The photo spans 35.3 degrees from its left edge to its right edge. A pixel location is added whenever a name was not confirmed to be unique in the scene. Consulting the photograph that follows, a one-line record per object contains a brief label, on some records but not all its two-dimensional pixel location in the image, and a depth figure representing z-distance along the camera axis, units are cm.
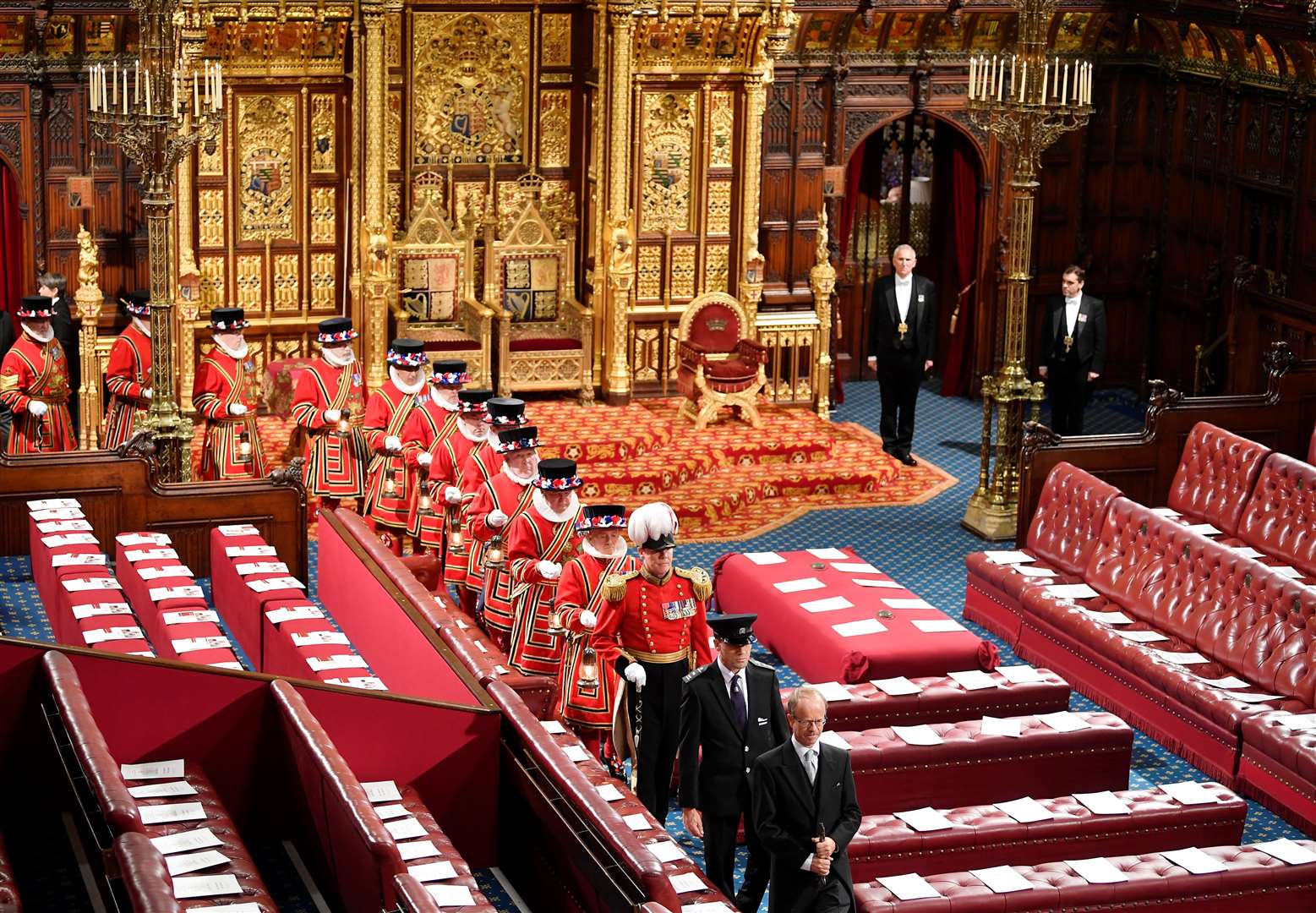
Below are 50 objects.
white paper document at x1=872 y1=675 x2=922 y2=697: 1015
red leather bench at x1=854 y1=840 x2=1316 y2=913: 790
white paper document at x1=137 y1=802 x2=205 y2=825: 750
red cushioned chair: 1575
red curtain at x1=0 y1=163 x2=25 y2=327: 1537
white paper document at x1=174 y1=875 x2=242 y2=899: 685
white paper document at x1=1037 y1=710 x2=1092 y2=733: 972
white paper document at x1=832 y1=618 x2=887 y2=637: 1088
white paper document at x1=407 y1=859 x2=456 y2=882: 740
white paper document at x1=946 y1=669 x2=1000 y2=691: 1027
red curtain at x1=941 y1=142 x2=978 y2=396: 1784
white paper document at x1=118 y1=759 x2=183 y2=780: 791
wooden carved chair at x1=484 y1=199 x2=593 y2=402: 1623
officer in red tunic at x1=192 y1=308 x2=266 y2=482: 1288
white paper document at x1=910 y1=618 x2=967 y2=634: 1094
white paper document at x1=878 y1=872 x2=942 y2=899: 790
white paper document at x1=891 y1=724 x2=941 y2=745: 948
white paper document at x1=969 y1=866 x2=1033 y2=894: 798
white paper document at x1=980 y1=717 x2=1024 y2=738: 963
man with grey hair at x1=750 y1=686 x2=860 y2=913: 743
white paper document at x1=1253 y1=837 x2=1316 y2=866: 843
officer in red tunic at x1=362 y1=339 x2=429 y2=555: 1235
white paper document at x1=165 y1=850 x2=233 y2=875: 709
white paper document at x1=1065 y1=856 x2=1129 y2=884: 816
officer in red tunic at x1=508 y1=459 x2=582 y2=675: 992
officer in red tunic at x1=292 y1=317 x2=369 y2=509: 1283
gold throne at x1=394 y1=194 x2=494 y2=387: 1603
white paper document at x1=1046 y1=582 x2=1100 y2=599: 1173
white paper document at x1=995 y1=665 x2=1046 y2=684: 1044
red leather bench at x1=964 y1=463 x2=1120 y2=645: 1203
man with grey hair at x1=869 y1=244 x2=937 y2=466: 1555
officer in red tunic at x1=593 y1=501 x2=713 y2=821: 894
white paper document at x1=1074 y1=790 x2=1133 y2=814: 886
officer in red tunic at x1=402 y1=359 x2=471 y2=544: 1199
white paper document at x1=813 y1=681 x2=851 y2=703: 1002
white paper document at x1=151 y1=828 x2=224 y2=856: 720
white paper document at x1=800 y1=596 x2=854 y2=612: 1128
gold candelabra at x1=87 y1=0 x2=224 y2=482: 1181
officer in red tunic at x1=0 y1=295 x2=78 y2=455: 1311
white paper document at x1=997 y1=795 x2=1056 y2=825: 875
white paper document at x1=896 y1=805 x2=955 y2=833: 859
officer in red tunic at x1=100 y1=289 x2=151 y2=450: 1311
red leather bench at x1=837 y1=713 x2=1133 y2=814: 938
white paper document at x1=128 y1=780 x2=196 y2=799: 775
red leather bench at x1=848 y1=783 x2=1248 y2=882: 846
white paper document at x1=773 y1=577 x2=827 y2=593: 1159
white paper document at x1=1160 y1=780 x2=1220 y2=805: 905
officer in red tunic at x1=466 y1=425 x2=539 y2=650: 1048
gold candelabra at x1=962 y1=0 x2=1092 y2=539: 1322
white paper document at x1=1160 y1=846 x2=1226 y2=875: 827
